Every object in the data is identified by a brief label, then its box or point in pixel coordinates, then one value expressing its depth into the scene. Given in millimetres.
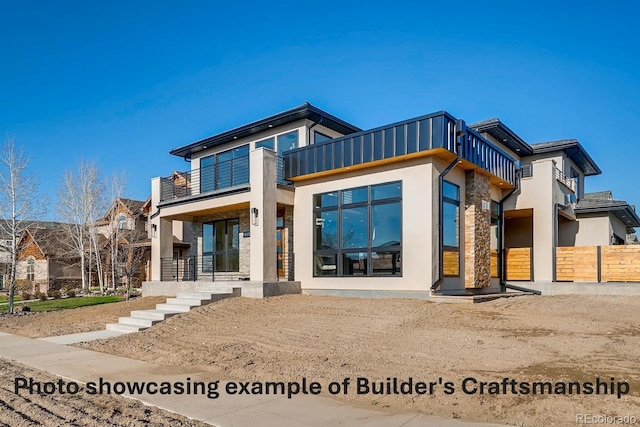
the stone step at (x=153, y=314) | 11891
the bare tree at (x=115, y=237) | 26453
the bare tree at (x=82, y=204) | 28828
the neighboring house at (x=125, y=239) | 27659
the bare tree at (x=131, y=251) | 28316
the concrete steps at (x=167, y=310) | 11547
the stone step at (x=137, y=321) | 11432
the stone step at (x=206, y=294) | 13529
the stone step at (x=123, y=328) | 11234
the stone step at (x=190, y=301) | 12908
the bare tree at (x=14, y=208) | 18078
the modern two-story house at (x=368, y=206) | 13023
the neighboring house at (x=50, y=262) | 32281
